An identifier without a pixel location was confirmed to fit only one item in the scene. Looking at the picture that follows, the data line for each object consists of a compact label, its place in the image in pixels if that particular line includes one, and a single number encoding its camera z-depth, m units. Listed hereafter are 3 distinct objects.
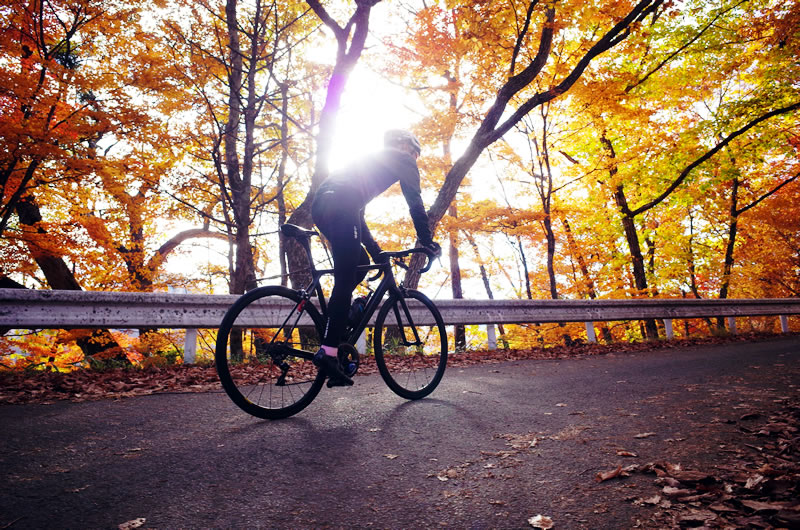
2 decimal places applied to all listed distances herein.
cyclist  3.10
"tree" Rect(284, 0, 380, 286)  9.24
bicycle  3.06
